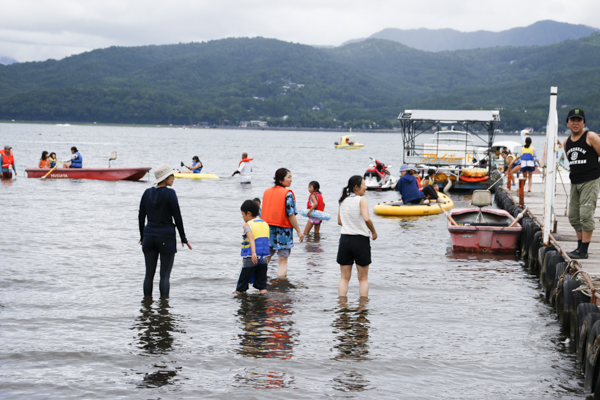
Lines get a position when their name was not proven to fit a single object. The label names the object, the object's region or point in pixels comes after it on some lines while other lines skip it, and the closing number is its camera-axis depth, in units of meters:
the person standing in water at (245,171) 34.62
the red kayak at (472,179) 31.80
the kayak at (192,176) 36.34
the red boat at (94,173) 34.06
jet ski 33.56
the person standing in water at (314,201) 15.48
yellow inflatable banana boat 21.55
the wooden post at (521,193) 19.56
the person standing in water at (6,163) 34.12
